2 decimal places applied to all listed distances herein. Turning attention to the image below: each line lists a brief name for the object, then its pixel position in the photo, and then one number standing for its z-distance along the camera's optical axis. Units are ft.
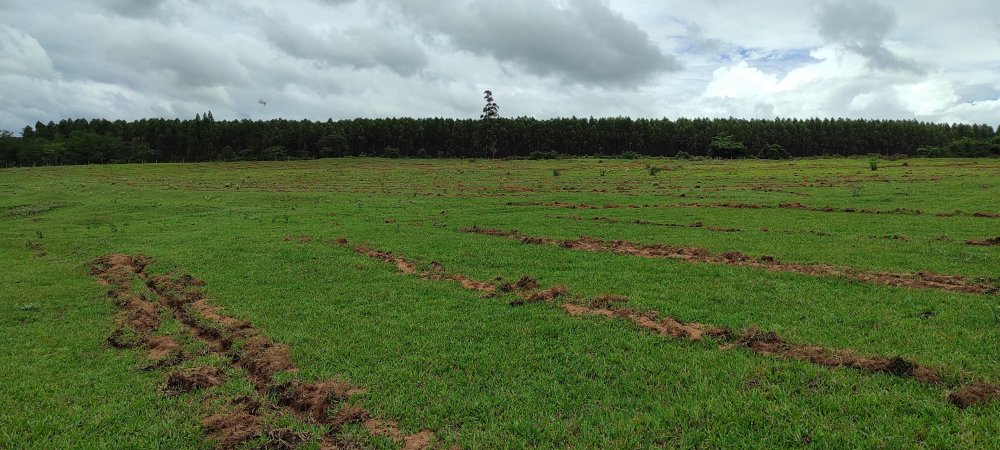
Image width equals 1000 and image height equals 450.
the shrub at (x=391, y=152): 436.76
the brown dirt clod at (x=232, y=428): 22.57
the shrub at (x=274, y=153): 409.69
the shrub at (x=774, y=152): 402.31
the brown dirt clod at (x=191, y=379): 28.07
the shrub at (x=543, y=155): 418.47
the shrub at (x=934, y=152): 377.71
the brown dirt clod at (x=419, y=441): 22.12
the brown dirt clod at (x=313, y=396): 25.17
